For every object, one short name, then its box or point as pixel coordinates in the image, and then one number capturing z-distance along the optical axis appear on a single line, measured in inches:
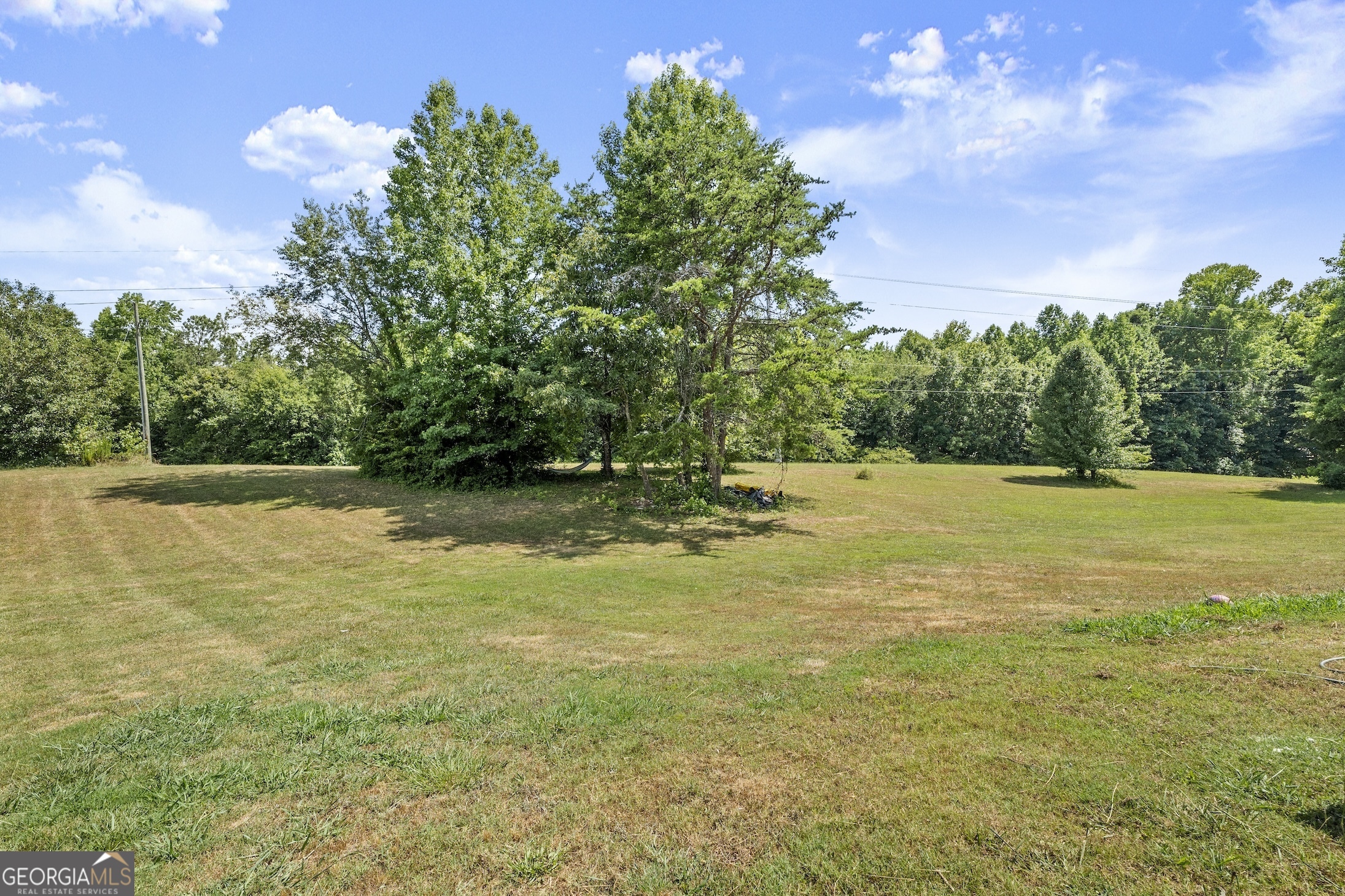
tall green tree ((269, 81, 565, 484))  817.5
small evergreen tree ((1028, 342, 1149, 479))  1131.9
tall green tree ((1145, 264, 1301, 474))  1755.7
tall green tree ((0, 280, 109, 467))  992.9
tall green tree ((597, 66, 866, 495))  677.9
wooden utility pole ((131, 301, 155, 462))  1125.4
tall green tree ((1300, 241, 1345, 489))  997.2
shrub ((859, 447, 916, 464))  1750.7
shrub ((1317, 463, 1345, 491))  994.7
